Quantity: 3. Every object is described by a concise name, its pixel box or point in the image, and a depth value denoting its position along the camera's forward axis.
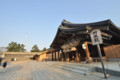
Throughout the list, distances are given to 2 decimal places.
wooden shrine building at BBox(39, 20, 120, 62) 6.73
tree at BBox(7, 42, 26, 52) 54.08
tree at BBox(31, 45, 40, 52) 60.17
